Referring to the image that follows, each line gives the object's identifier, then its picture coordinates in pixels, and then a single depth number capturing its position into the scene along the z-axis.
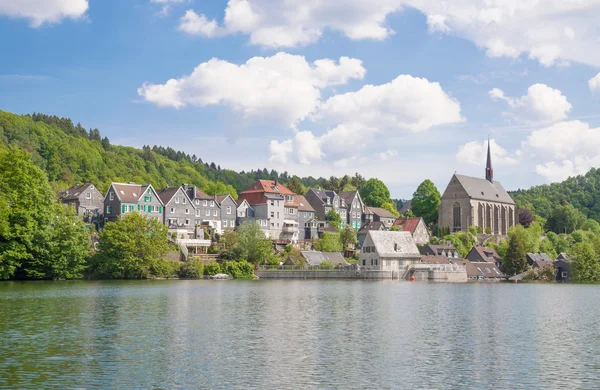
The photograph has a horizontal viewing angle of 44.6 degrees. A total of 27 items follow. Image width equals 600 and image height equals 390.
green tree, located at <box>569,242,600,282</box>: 105.06
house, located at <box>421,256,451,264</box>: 107.49
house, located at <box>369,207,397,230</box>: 148.62
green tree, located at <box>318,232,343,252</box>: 116.38
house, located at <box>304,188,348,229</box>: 139.62
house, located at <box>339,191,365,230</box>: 145.75
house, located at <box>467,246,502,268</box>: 118.88
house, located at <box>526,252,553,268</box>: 114.63
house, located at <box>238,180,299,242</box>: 124.50
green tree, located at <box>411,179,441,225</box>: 161.50
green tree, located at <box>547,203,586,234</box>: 179.50
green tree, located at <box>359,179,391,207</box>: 166.12
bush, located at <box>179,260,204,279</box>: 93.19
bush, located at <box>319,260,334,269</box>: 104.94
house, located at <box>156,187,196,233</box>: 111.69
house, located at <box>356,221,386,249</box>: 133.12
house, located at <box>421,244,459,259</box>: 116.94
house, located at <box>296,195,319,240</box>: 130.38
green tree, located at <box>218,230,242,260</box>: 101.19
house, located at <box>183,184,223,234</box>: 116.69
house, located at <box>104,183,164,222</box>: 106.31
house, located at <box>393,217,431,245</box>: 135.25
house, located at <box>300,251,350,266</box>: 107.54
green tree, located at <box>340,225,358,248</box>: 123.56
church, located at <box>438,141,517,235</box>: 158.00
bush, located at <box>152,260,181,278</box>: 89.56
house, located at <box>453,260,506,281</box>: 110.62
